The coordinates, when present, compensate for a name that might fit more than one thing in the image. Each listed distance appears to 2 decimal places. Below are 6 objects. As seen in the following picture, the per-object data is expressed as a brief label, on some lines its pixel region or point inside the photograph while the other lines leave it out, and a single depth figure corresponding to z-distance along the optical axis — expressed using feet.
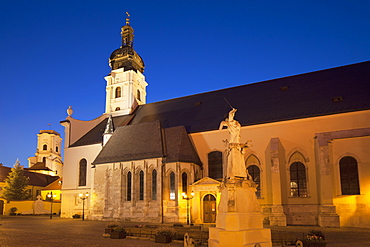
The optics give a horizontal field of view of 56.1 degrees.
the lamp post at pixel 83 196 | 118.67
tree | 197.77
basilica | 87.81
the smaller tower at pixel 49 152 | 310.04
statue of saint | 47.29
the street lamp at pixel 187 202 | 93.64
